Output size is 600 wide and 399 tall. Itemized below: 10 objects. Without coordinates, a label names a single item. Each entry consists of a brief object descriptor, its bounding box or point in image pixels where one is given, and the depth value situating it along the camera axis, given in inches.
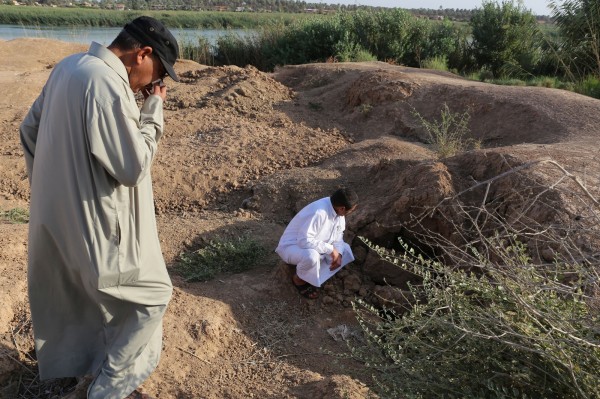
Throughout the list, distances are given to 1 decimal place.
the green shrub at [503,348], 79.0
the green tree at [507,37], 537.6
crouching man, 170.6
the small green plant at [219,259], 186.5
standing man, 90.7
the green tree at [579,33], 463.8
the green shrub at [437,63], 506.7
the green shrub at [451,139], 247.1
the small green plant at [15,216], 211.5
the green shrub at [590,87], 380.5
